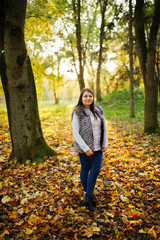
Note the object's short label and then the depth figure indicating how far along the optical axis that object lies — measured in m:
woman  2.69
